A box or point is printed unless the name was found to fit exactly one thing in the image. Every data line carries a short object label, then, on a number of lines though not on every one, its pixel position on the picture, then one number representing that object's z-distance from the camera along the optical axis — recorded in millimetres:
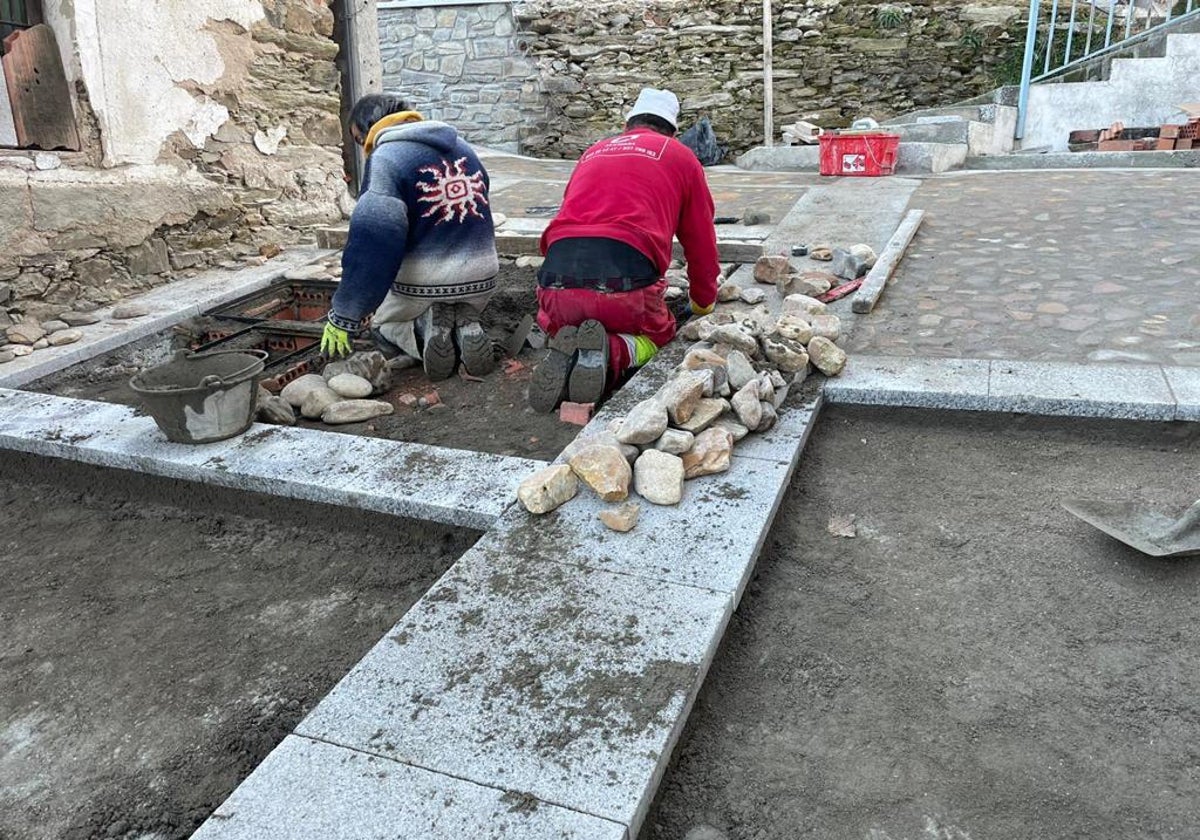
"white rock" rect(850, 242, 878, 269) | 4863
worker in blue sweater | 3682
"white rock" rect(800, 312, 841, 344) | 3691
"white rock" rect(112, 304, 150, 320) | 4684
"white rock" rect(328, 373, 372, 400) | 3709
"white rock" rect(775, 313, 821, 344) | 3477
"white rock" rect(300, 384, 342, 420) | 3568
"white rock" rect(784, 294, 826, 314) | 3990
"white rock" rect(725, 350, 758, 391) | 3105
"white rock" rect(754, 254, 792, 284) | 4648
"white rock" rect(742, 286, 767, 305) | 4395
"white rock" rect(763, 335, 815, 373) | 3303
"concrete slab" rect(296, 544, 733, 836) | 1632
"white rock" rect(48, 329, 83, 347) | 4281
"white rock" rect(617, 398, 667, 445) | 2662
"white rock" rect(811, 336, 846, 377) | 3391
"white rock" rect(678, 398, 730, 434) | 2787
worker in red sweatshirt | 3506
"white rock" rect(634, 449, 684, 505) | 2512
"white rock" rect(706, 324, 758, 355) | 3293
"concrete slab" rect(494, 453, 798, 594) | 2225
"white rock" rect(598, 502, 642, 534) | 2379
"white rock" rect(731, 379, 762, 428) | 2902
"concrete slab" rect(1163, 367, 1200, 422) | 2966
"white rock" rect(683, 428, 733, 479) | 2662
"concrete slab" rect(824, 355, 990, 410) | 3217
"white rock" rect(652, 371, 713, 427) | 2748
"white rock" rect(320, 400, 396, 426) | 3527
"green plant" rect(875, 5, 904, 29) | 10938
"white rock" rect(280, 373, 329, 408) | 3613
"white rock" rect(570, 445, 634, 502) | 2488
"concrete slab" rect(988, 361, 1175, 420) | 3027
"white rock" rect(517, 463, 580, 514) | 2486
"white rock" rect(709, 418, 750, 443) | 2867
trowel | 2318
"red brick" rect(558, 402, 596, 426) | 3443
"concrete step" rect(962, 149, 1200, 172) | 7746
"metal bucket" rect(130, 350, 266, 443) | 2963
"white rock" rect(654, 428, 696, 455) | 2670
